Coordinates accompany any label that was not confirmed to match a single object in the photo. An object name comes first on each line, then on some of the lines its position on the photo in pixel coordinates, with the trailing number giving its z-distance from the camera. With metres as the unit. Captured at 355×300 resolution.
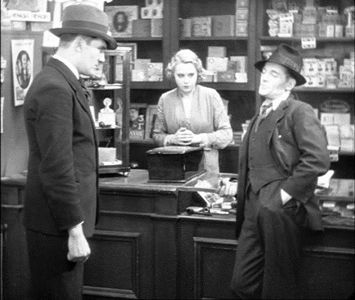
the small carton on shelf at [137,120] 5.40
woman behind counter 4.02
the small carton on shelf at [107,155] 3.80
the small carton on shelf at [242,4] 5.20
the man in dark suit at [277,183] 3.04
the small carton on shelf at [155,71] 5.52
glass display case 3.74
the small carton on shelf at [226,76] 5.25
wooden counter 3.41
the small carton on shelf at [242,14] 5.16
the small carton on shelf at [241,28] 5.14
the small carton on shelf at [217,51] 5.32
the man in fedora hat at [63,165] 2.60
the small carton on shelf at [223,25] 5.29
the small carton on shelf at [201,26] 5.36
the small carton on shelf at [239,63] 5.23
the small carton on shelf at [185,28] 5.41
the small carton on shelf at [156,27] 5.49
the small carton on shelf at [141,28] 5.54
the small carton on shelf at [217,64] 5.33
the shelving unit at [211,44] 5.01
